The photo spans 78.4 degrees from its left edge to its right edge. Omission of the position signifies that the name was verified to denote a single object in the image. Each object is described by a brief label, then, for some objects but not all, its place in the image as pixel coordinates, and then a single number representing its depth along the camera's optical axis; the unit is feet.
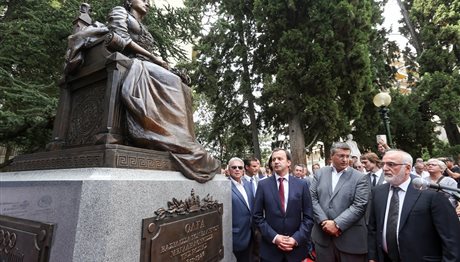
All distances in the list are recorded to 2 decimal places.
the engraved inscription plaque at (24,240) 6.70
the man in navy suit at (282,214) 9.72
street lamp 27.40
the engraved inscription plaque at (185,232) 7.28
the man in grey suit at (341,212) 10.61
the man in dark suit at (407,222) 7.68
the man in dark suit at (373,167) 16.61
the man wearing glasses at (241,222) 11.17
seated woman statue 8.89
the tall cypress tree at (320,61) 36.50
